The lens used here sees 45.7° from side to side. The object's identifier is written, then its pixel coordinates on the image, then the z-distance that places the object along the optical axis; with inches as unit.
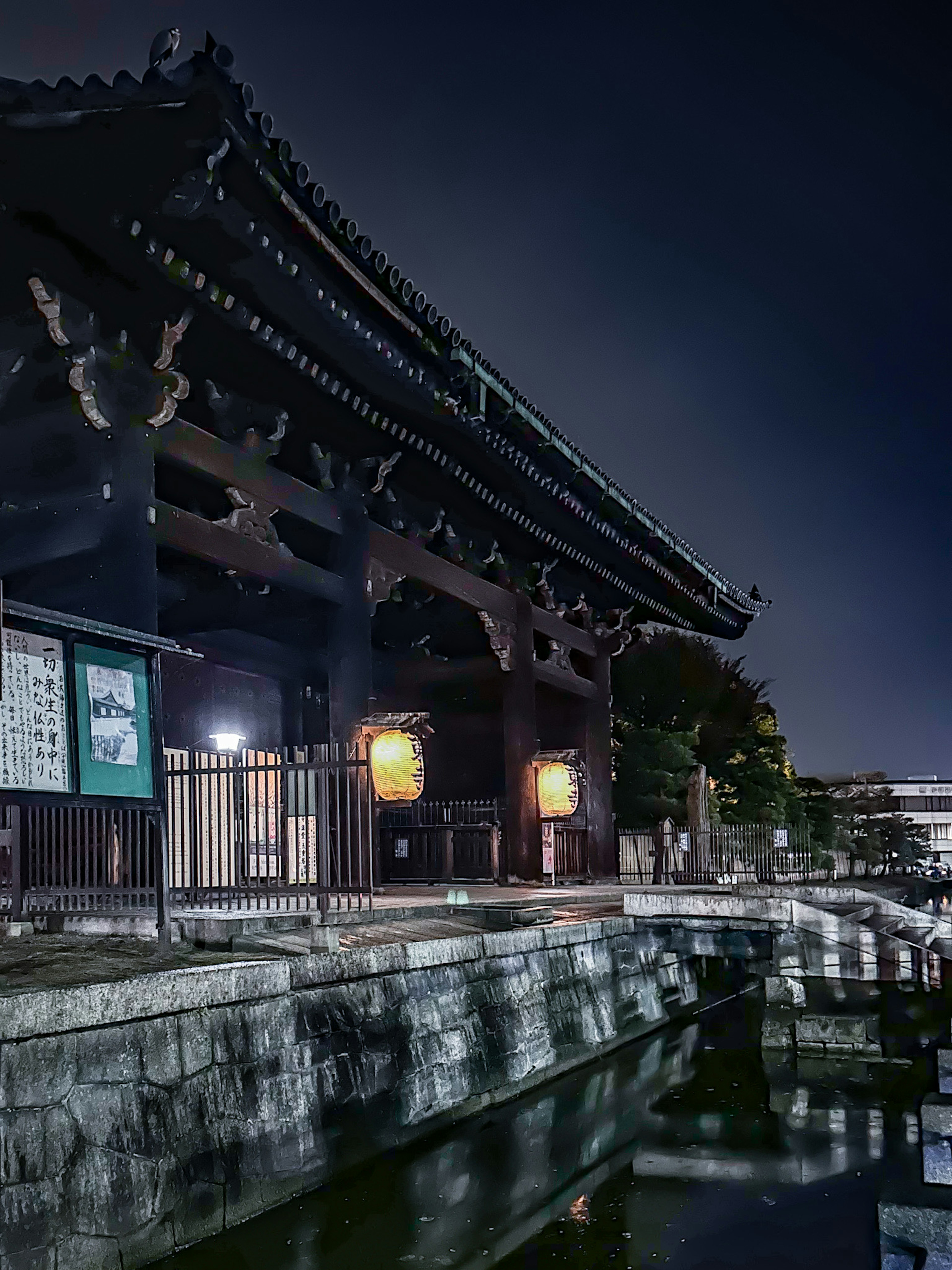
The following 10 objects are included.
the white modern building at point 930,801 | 3378.4
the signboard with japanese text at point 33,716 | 265.0
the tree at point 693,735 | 1026.7
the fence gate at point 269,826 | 407.5
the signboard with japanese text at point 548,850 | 755.4
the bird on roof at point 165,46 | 309.4
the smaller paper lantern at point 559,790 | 740.0
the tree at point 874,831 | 1338.6
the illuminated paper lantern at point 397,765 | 547.5
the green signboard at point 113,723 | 286.5
